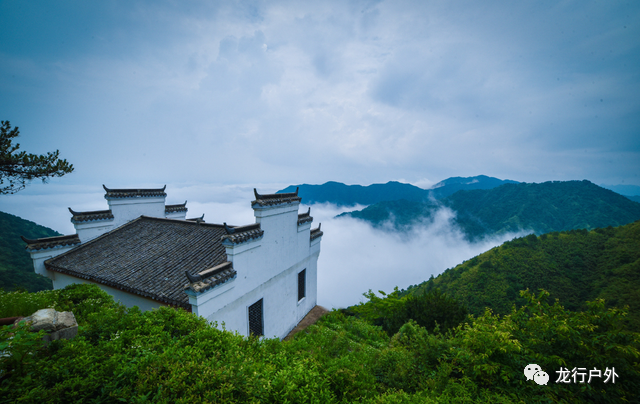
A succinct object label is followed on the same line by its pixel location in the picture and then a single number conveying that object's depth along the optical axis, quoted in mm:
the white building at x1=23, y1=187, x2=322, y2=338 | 7836
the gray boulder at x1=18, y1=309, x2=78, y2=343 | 3586
